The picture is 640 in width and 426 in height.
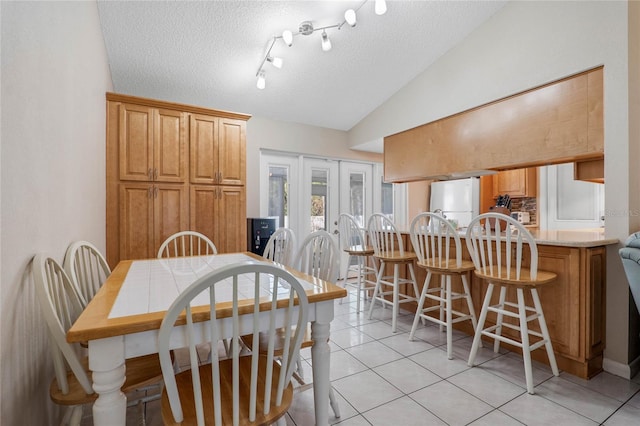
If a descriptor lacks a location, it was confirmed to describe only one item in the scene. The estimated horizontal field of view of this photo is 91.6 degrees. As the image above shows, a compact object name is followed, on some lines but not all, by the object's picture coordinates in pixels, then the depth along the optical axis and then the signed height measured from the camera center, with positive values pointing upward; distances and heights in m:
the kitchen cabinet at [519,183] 4.70 +0.46
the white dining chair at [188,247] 3.01 -0.33
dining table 0.91 -0.35
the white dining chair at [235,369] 0.90 -0.50
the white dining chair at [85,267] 1.43 -0.30
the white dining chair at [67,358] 1.05 -0.52
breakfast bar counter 1.99 -0.59
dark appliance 3.50 -0.23
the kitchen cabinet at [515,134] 2.33 +0.73
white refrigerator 4.63 +0.22
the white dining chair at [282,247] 2.26 -0.27
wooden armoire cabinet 2.78 +0.36
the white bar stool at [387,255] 2.89 -0.41
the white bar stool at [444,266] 2.36 -0.42
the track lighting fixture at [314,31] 2.40 +1.54
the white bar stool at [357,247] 3.35 -0.40
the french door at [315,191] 4.30 +0.32
